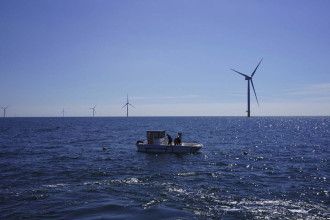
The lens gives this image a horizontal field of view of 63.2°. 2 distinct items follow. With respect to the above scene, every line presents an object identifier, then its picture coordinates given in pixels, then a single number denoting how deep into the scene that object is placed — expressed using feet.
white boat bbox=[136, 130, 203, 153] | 124.74
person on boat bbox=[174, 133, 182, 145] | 127.34
